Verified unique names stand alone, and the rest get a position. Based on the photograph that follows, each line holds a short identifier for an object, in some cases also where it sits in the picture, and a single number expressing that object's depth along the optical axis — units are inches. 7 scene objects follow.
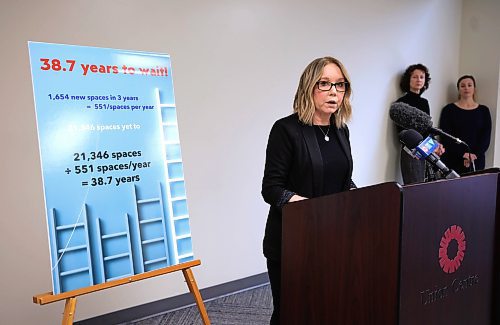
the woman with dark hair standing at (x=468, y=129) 176.2
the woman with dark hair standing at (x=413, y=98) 164.1
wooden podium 43.4
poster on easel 69.7
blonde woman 64.4
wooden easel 67.7
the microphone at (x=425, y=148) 54.7
